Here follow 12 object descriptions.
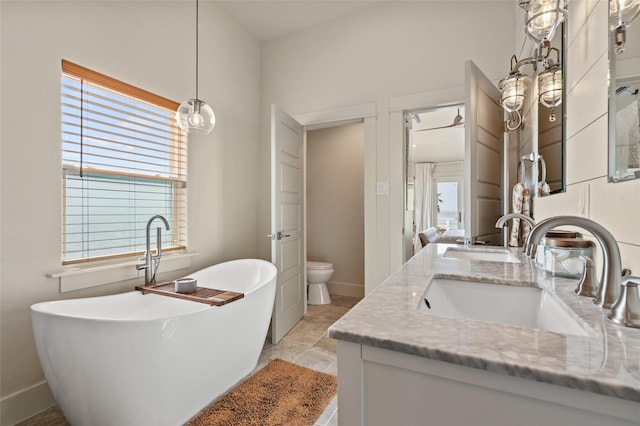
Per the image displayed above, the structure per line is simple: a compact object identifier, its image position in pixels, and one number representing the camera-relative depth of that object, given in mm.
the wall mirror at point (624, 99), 779
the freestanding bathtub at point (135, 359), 1245
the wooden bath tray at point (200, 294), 1710
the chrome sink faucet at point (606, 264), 644
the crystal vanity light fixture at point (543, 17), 1045
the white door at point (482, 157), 1968
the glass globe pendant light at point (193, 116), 2057
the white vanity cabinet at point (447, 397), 417
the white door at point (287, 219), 2527
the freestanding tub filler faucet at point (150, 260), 2039
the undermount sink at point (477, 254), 1581
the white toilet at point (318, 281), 3514
